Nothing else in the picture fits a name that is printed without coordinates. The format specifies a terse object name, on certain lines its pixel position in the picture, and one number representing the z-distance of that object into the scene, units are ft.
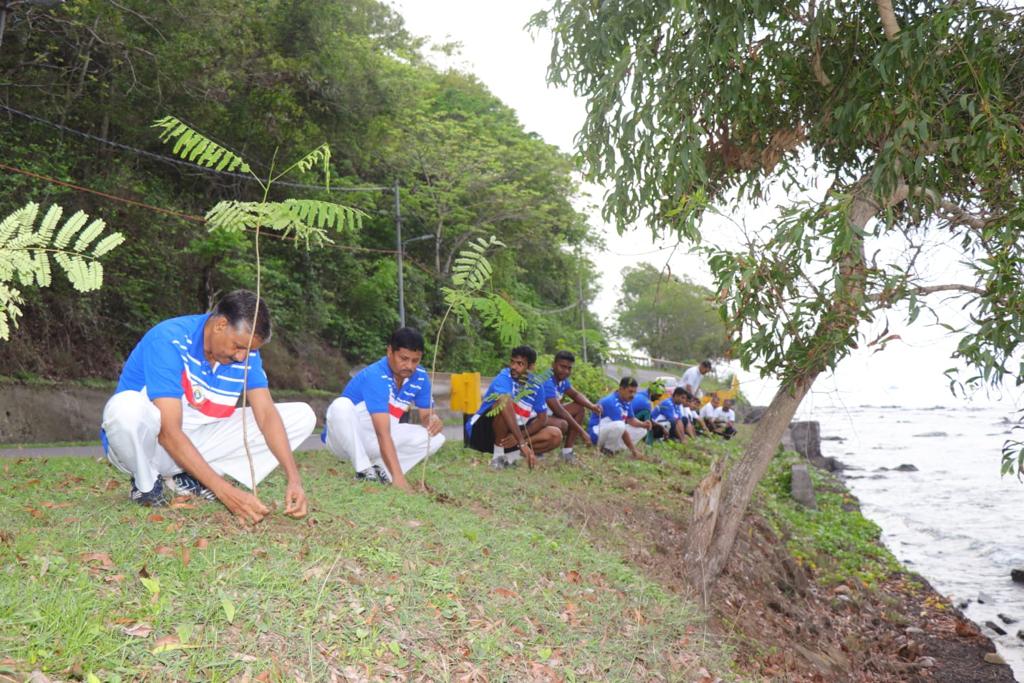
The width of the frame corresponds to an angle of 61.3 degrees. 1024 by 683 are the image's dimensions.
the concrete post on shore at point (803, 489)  53.52
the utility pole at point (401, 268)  86.53
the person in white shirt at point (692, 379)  64.90
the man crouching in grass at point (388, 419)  24.57
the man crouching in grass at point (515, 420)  33.86
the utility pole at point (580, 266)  122.21
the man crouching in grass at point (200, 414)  16.67
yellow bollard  38.93
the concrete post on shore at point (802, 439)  87.92
